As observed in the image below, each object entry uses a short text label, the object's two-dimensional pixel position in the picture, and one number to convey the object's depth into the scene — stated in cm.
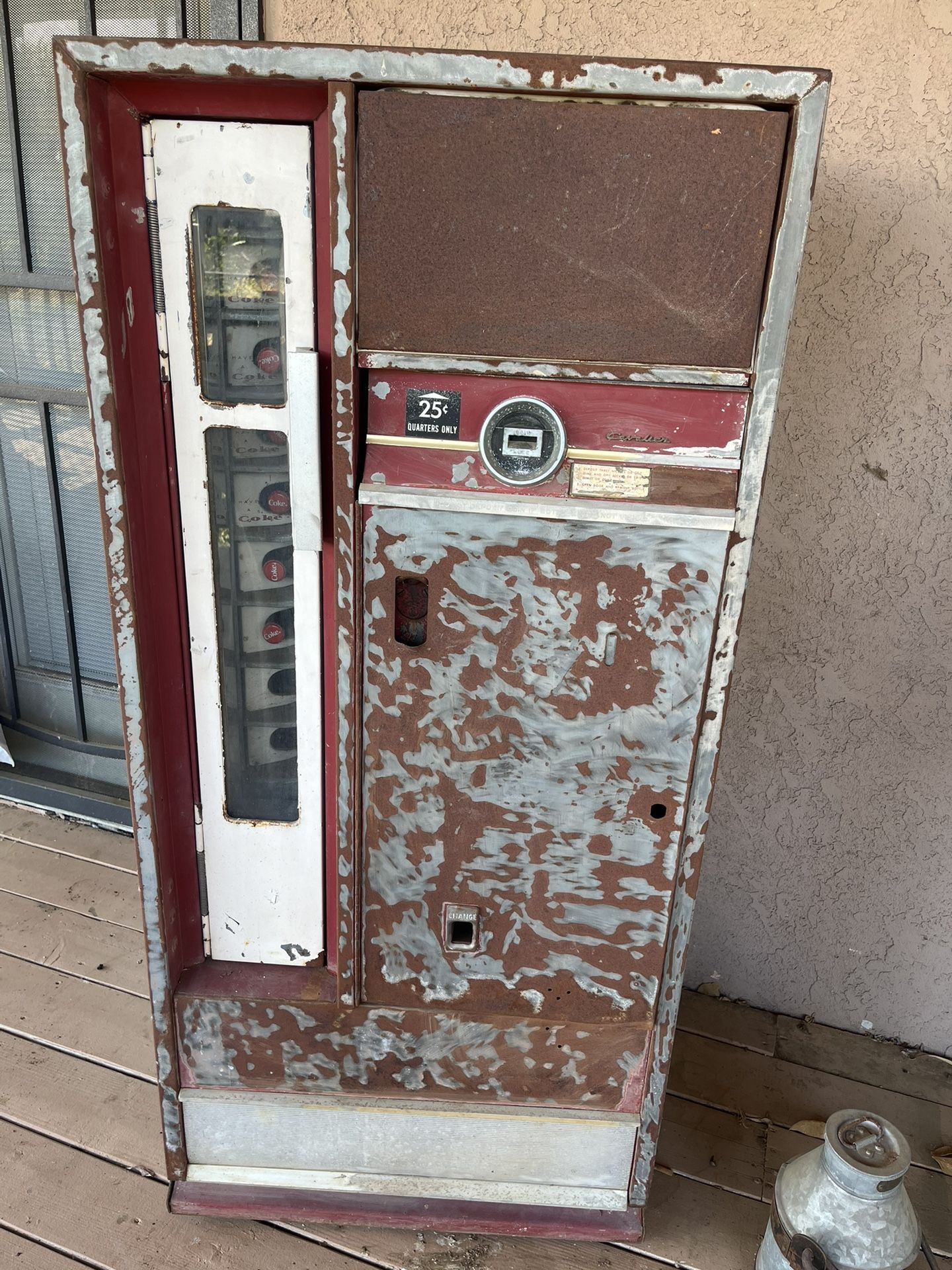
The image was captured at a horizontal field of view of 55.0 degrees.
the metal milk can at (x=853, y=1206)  148
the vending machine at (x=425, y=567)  118
